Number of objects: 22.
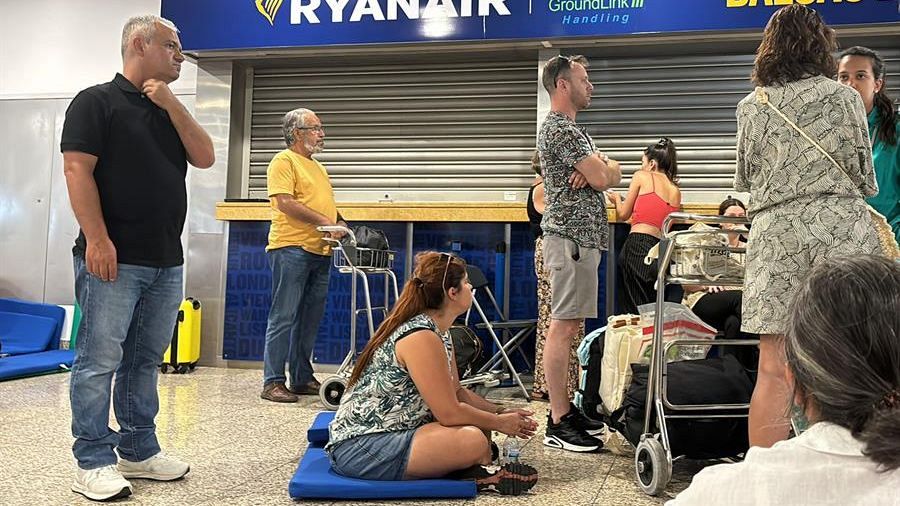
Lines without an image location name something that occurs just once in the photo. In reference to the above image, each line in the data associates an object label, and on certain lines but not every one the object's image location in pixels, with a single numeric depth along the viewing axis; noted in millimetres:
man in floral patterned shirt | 3396
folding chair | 4883
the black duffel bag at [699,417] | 2938
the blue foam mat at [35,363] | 5316
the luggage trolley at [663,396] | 2682
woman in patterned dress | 2314
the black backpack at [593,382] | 3605
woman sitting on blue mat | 2576
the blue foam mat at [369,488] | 2535
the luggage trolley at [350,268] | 4367
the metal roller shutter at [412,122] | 6402
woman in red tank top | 4445
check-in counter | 5461
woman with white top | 825
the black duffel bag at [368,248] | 4512
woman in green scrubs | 2912
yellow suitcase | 5793
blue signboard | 5492
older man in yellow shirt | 4613
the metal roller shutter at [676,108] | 5961
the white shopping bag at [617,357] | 3309
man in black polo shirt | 2553
